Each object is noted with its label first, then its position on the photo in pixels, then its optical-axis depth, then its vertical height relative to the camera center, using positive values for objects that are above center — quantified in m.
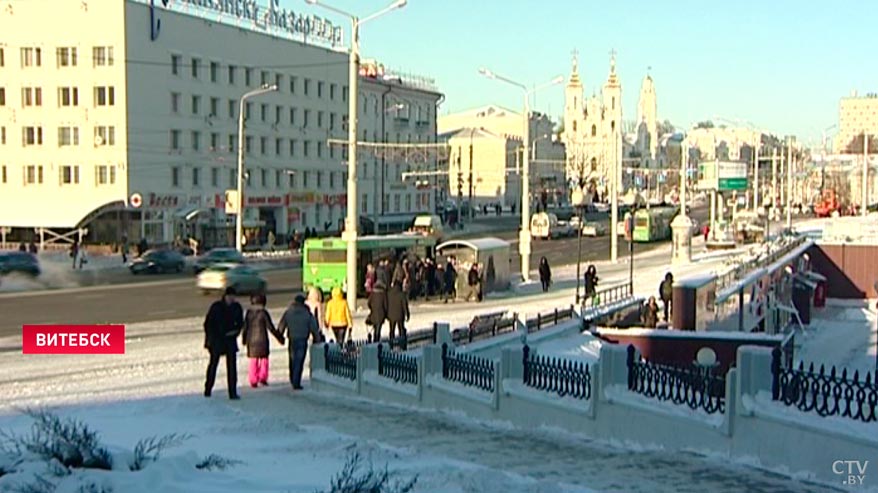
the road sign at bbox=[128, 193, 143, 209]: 59.25 +0.01
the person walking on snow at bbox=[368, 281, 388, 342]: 21.13 -2.09
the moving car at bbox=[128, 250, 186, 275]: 49.47 -2.91
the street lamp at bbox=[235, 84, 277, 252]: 53.66 -0.30
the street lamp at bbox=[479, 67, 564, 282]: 41.19 -0.69
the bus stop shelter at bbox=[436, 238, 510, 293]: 35.19 -1.84
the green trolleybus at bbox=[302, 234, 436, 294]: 35.50 -1.97
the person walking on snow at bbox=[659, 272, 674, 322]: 30.59 -2.60
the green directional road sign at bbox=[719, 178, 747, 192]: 65.38 +1.11
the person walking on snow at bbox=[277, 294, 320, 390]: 16.62 -2.02
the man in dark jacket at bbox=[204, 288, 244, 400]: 15.16 -1.86
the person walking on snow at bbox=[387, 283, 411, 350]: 21.36 -2.16
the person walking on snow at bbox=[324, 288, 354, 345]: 20.44 -2.20
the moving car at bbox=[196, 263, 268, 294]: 37.50 -2.79
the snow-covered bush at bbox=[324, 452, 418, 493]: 7.28 -2.05
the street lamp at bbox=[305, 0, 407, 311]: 29.59 +0.55
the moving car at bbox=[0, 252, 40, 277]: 44.34 -2.69
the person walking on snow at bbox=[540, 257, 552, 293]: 38.12 -2.56
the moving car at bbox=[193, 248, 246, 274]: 47.00 -2.56
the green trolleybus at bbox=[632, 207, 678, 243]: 77.00 -1.76
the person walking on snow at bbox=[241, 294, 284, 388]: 15.81 -1.95
